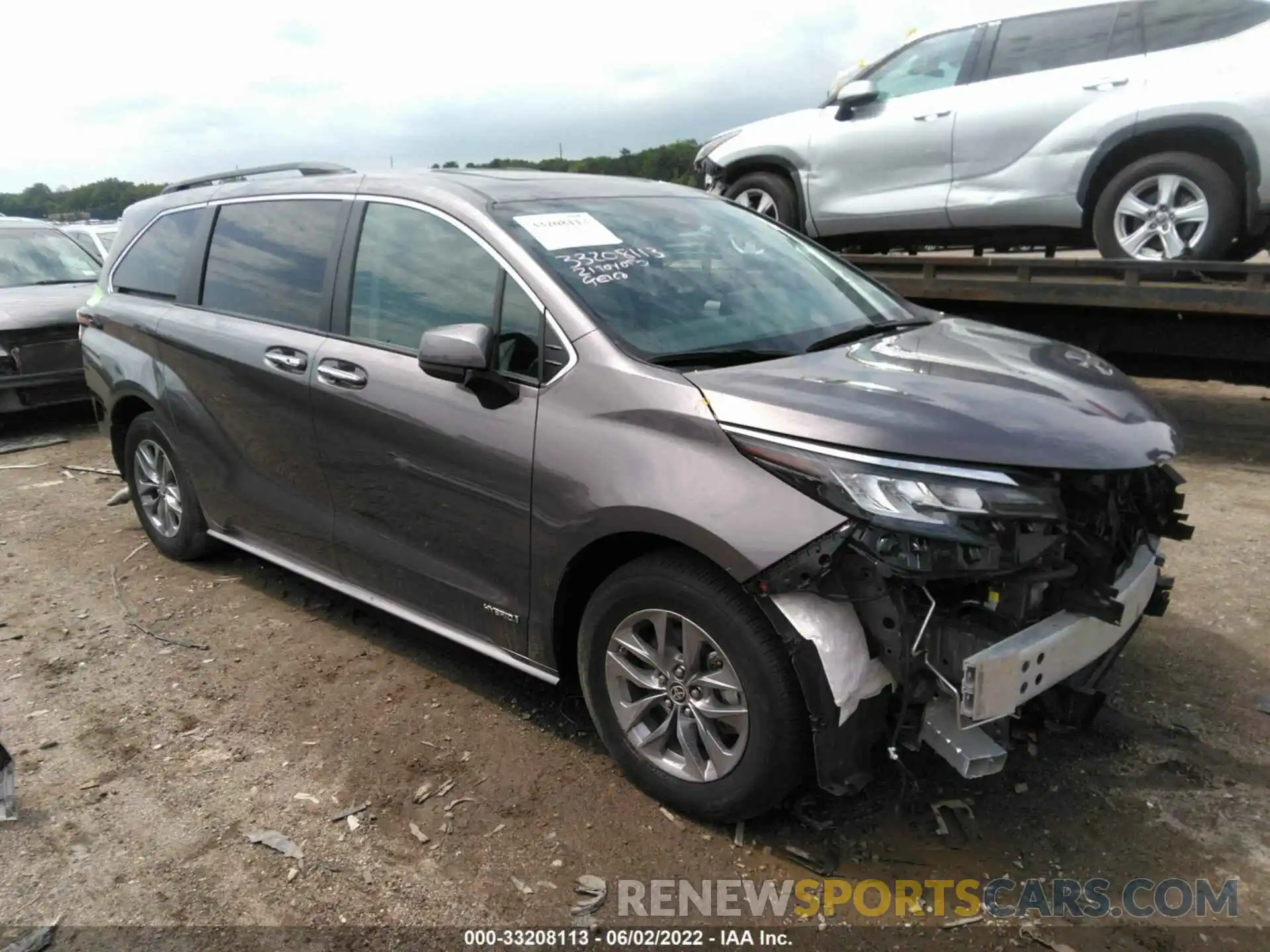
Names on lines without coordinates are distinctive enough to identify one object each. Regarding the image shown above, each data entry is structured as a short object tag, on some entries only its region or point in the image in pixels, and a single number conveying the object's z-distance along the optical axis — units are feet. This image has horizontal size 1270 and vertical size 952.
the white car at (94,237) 32.71
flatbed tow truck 17.63
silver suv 17.34
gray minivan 7.66
